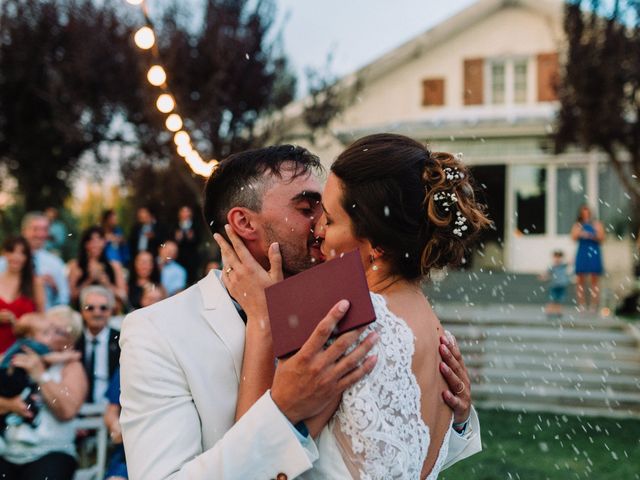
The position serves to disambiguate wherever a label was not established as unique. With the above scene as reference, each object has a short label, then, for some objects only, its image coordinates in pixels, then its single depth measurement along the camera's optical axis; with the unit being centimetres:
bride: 209
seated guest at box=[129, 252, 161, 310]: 885
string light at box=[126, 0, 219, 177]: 593
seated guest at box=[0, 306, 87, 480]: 468
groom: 201
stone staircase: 984
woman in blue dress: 1306
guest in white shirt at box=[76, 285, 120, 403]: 586
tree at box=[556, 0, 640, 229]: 1400
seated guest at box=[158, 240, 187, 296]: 895
